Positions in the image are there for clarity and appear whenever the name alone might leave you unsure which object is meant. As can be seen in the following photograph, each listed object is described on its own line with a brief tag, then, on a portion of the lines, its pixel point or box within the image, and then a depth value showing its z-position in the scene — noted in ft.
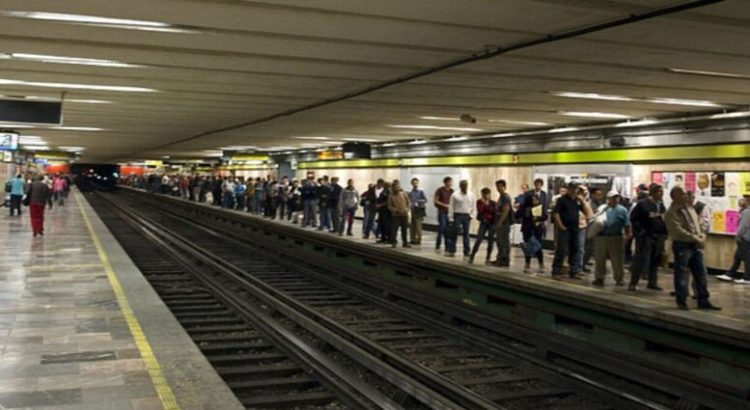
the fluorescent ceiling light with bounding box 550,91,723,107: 36.52
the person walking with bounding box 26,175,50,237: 58.13
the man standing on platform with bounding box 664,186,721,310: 29.78
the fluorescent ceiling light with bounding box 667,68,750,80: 28.50
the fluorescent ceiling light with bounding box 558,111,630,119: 45.14
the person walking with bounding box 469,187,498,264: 45.80
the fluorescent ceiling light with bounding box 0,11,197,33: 21.81
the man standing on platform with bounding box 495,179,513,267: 43.57
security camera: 47.60
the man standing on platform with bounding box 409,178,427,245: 58.85
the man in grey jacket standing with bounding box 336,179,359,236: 66.12
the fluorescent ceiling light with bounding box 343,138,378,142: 77.23
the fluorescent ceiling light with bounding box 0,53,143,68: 29.40
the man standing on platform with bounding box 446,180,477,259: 50.47
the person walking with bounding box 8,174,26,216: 82.29
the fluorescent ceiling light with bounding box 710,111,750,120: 39.83
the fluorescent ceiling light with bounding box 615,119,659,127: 46.14
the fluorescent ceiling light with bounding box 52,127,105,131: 70.61
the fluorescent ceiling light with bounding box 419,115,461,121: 50.36
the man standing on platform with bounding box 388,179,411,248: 56.45
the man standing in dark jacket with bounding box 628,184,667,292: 35.09
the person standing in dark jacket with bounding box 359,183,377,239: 63.21
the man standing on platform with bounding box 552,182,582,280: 39.24
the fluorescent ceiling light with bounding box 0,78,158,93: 37.89
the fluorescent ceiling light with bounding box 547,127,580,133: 53.72
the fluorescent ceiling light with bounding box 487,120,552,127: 51.85
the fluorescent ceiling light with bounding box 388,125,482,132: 58.54
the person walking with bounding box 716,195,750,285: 38.83
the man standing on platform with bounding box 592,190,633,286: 37.32
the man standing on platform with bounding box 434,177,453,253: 53.42
